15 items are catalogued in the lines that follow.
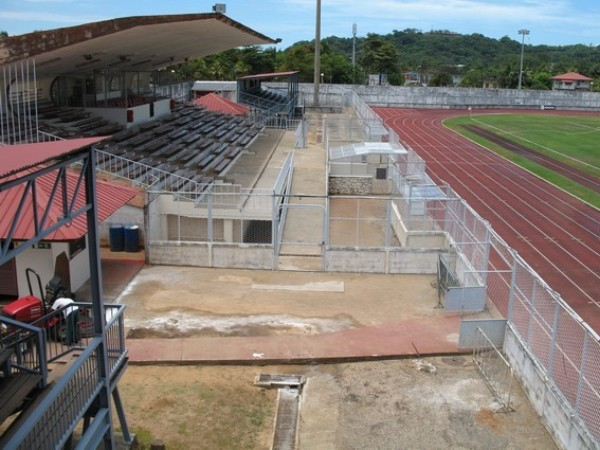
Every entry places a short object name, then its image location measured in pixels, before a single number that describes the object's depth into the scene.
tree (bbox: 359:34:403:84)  116.44
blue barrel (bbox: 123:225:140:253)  21.48
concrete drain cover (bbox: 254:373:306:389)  13.21
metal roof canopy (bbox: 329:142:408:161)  32.22
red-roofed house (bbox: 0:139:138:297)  16.12
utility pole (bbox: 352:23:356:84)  105.94
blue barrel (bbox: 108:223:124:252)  21.52
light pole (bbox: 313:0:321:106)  63.83
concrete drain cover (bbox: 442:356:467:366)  14.38
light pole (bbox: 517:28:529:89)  115.56
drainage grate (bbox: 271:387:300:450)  11.24
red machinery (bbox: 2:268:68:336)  13.06
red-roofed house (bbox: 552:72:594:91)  123.56
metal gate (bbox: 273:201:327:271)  20.86
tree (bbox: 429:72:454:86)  129.38
